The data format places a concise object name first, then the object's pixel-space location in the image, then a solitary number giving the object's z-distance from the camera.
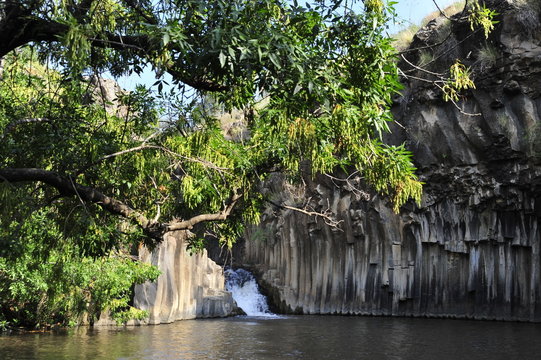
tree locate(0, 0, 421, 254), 6.54
